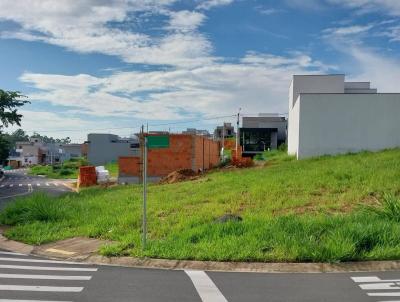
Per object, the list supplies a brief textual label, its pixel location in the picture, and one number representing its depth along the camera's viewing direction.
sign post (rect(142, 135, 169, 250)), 9.06
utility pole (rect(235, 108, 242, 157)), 69.06
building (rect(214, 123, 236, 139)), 122.12
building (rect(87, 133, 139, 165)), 99.06
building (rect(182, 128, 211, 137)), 95.04
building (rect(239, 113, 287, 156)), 66.62
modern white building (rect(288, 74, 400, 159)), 26.69
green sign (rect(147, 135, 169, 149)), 9.05
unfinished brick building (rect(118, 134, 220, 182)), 36.53
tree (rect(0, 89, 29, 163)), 56.78
